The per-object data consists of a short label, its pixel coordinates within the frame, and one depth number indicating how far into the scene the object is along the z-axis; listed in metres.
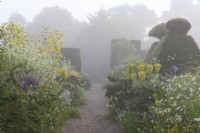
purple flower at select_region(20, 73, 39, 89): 7.95
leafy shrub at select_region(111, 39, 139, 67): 23.96
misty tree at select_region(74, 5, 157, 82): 32.03
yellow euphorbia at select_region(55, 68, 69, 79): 11.78
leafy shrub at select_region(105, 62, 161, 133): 7.31
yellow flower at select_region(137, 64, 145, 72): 8.55
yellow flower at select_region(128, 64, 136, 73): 9.15
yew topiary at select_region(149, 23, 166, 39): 15.34
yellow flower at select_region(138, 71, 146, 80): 8.03
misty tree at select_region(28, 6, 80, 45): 56.30
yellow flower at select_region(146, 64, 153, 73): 8.48
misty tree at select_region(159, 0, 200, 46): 64.06
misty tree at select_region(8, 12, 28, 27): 70.44
